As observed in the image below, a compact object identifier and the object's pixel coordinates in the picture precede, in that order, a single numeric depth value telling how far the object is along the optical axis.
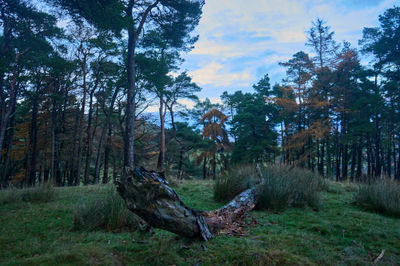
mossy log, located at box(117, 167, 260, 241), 2.63
